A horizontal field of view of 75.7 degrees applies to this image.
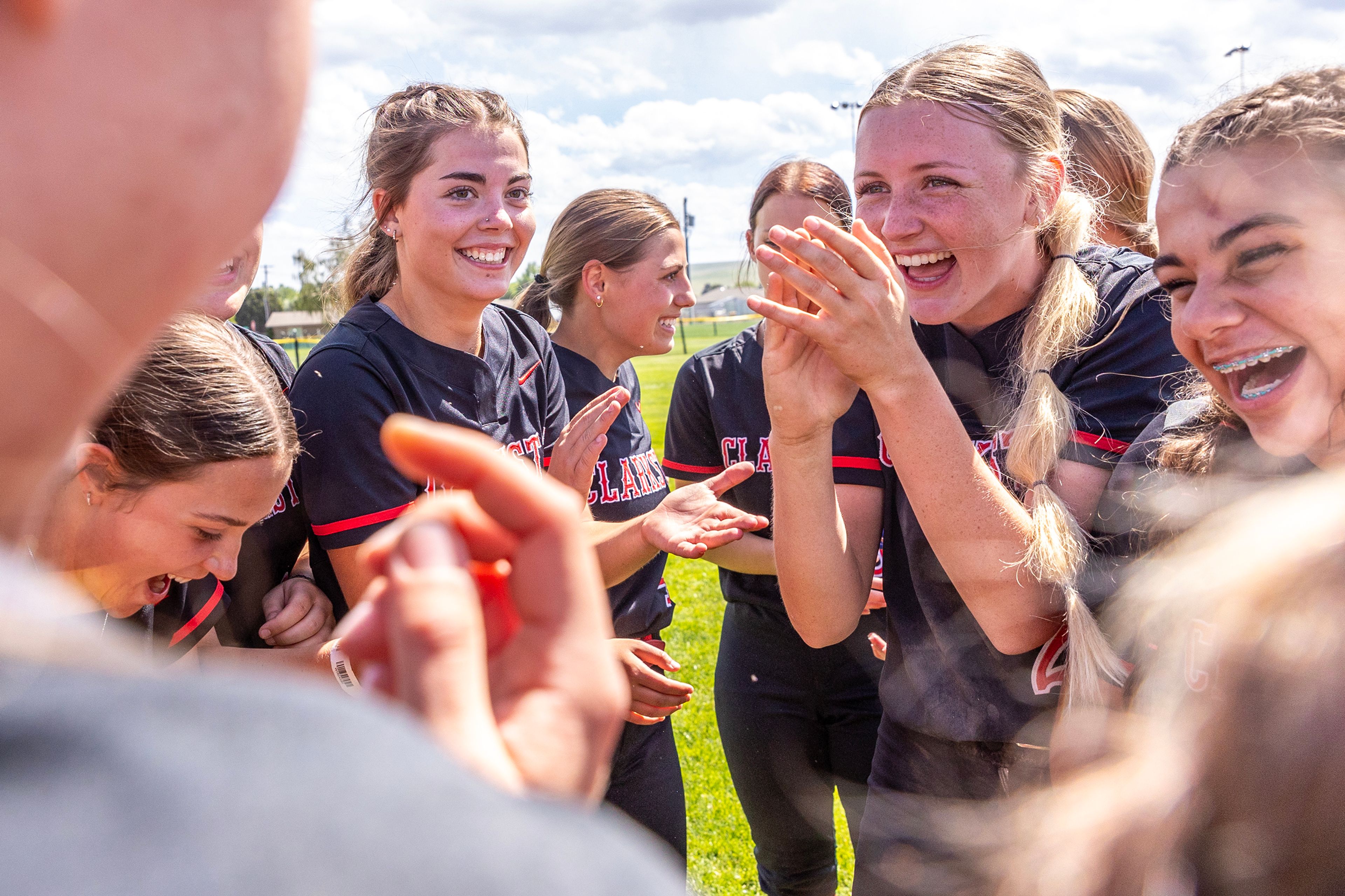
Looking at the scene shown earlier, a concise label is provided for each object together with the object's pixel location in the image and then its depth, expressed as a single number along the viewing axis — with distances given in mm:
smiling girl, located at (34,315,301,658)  1984
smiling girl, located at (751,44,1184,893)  1939
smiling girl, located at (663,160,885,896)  3268
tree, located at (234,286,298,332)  61531
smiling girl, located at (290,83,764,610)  2355
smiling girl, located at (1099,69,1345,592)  1677
